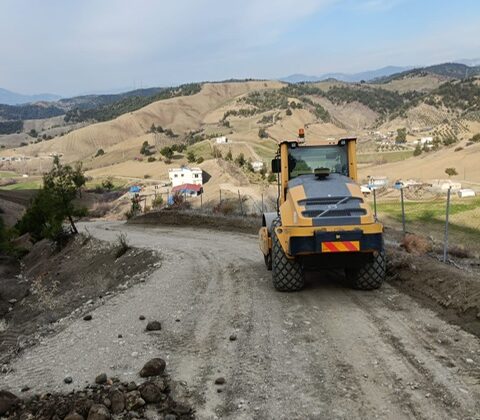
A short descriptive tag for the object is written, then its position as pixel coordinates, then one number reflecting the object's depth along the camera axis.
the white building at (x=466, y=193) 49.89
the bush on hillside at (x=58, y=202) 32.69
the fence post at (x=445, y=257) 12.60
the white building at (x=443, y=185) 54.64
